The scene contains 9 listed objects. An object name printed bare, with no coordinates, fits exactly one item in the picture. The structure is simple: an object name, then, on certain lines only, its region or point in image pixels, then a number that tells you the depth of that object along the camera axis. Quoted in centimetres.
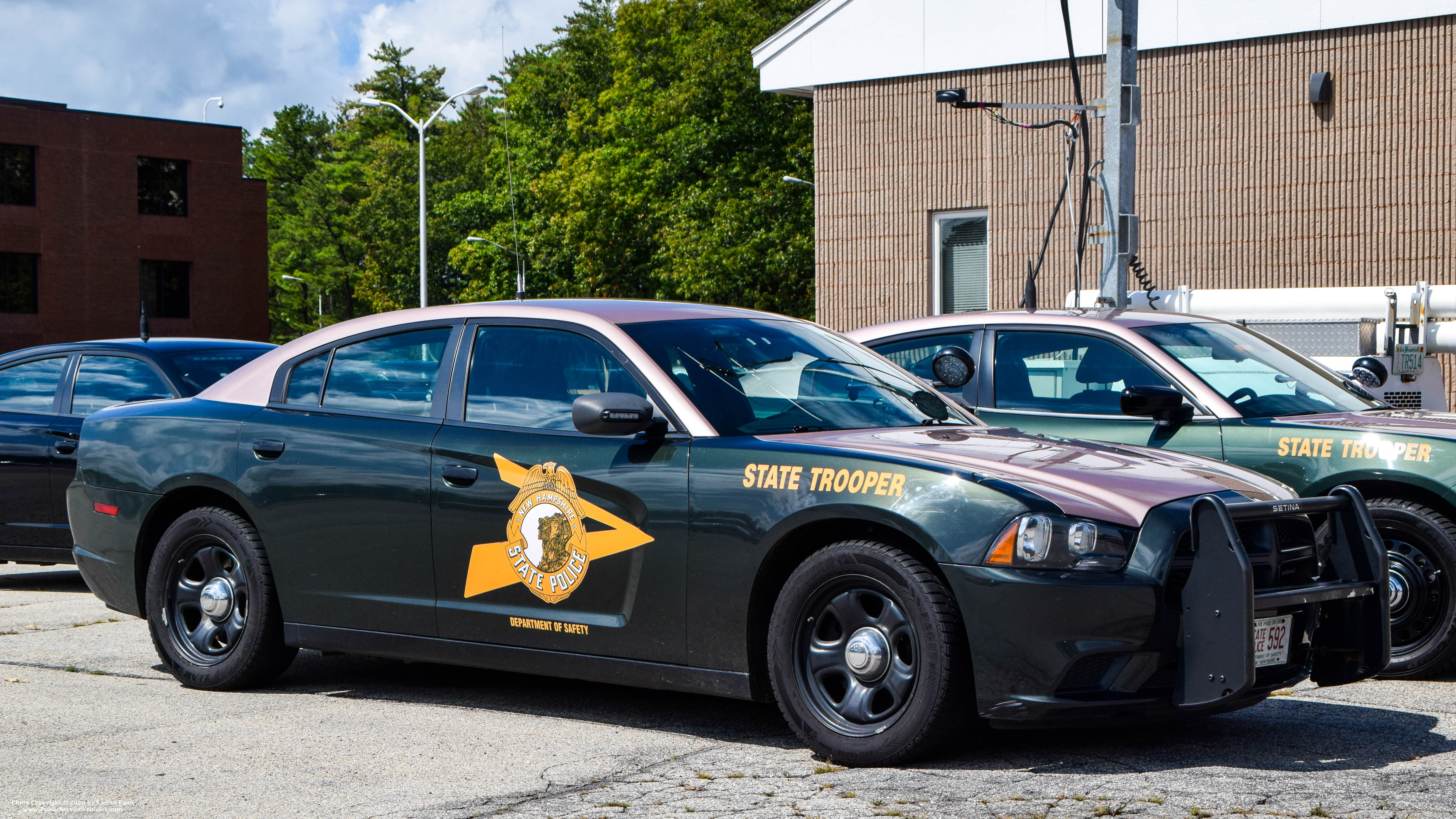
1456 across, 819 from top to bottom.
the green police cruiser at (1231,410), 659
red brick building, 4612
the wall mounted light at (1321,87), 1788
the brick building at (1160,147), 1762
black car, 977
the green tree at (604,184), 4347
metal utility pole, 1170
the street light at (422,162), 3853
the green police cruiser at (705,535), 456
